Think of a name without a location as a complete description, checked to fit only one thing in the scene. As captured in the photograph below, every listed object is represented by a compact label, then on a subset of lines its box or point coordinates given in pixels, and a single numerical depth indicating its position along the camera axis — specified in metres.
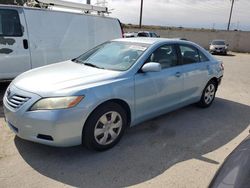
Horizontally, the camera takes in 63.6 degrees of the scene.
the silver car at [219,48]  19.09
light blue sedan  2.46
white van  4.53
